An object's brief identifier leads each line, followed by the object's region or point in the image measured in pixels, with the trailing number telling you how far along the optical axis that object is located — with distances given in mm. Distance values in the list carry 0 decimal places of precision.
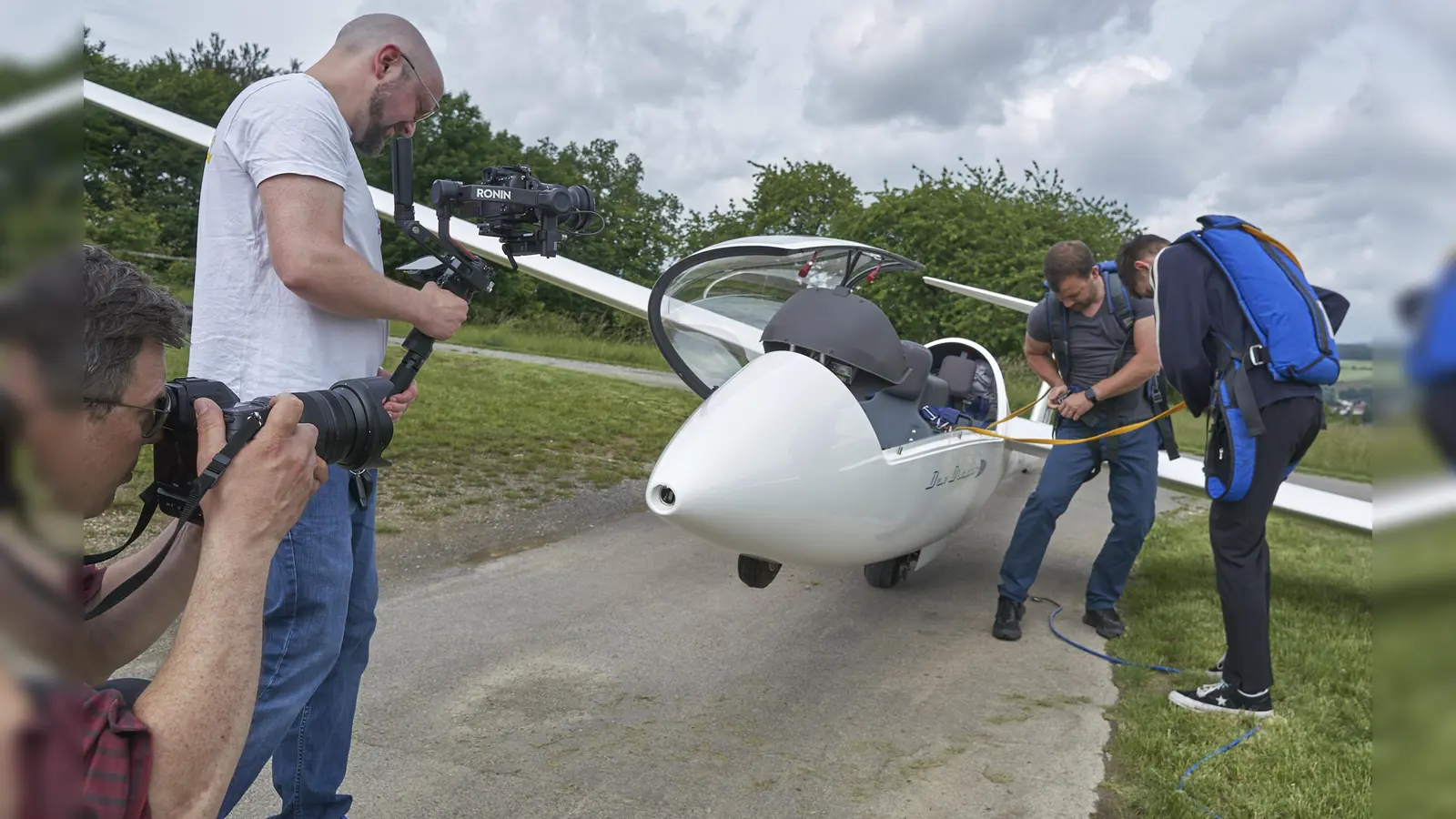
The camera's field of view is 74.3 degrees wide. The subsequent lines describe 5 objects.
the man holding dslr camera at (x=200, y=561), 1117
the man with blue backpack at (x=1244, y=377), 3461
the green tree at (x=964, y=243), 14227
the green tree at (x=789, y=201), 27859
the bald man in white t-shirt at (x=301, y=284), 1987
